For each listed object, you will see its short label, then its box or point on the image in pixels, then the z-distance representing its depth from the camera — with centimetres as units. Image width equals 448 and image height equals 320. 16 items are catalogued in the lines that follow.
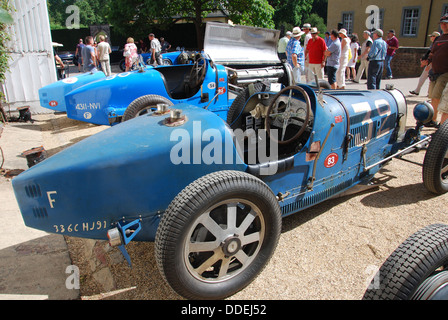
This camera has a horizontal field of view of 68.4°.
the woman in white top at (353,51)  1177
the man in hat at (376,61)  747
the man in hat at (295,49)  873
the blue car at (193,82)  566
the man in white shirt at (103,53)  982
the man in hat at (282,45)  1214
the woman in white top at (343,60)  841
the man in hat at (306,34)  948
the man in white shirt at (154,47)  1252
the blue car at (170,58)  783
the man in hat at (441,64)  537
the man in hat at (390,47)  1182
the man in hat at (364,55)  985
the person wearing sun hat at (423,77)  850
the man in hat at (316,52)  833
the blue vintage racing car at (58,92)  693
